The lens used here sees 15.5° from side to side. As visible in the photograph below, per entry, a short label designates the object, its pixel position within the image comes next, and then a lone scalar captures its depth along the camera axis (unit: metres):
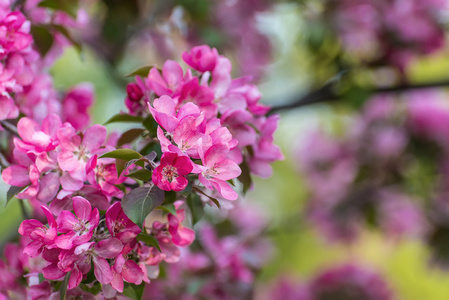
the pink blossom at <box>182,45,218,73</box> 1.36
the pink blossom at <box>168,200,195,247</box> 1.34
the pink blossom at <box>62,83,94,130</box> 1.52
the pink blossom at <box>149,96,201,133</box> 1.28
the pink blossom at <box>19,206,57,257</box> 1.27
